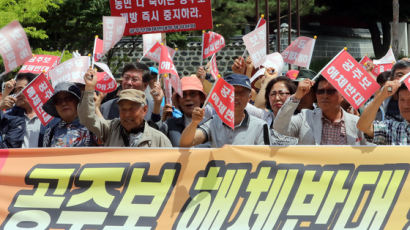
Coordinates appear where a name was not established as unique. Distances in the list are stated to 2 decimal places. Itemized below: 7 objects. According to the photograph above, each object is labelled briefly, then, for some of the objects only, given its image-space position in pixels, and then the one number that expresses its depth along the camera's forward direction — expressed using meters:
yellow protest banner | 8.28
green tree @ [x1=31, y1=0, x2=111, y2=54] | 31.31
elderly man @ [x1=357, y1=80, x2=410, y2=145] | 8.42
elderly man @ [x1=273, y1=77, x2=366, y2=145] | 8.66
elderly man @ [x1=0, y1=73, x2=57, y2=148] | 9.88
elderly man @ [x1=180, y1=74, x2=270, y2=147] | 8.75
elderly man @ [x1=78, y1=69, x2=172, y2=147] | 8.71
